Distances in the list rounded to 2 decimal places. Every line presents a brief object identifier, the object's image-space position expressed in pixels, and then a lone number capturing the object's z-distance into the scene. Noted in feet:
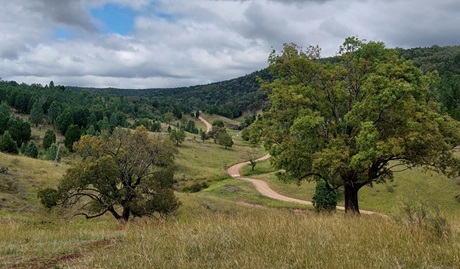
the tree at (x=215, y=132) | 374.63
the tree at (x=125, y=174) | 84.99
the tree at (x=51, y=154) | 228.02
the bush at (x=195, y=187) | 196.13
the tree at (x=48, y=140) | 282.11
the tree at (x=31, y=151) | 222.28
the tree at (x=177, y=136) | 312.50
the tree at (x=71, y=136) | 282.36
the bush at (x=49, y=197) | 84.07
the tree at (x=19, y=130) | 266.22
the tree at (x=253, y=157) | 260.25
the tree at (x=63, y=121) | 345.72
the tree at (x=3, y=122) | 273.13
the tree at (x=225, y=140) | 334.03
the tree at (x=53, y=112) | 380.58
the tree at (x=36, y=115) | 368.68
